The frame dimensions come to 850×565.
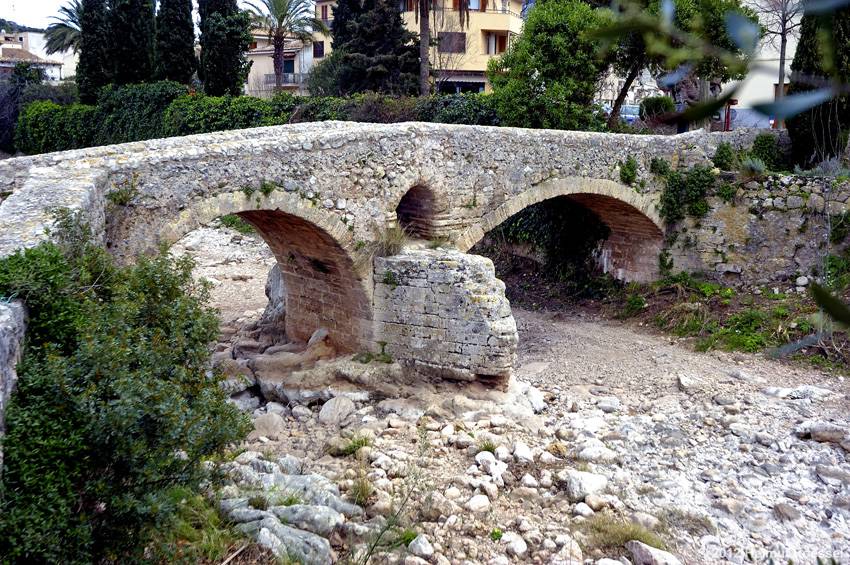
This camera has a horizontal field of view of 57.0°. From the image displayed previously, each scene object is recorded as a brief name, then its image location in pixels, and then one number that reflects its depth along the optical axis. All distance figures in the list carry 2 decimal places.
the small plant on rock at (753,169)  15.00
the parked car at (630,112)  25.16
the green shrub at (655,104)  20.73
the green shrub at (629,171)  14.39
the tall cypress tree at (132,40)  27.38
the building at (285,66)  38.19
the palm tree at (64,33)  36.19
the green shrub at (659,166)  14.91
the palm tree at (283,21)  26.73
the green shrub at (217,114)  23.36
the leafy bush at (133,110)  26.61
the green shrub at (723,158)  15.52
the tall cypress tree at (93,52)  28.86
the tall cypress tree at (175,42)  26.42
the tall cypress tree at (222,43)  24.86
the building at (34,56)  50.07
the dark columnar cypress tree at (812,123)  14.96
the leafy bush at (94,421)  4.46
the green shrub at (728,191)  15.11
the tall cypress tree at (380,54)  24.70
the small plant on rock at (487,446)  9.17
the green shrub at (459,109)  19.36
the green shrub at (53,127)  30.70
